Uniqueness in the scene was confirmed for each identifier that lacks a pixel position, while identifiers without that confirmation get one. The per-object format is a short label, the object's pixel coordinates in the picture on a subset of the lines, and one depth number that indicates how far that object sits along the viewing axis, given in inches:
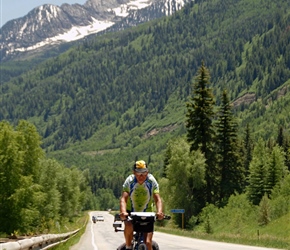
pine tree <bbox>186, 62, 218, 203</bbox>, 2352.4
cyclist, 579.5
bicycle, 556.1
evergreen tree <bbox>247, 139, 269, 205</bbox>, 2339.0
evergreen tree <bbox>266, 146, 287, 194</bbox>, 2432.3
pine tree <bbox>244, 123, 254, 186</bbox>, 3943.4
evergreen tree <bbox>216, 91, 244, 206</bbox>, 2456.9
